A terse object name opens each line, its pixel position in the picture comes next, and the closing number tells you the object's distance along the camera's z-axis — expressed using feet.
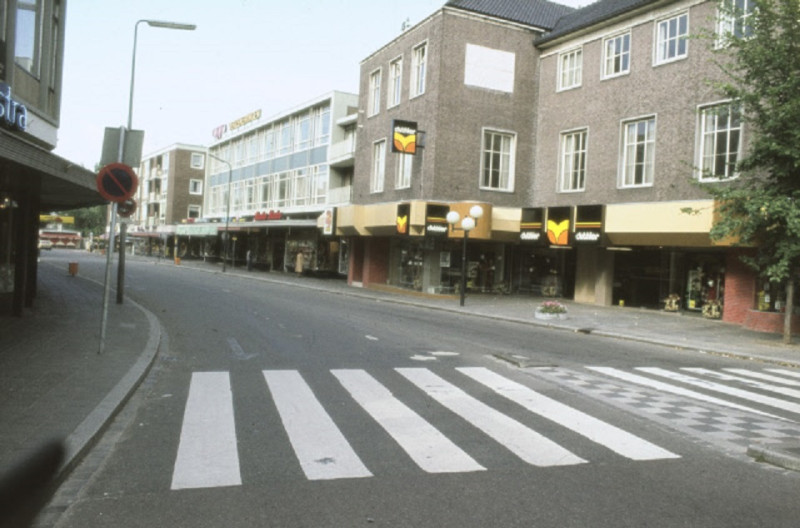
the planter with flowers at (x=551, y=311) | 61.93
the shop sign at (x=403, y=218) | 90.53
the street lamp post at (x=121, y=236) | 31.34
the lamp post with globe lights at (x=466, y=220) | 74.02
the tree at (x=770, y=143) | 46.98
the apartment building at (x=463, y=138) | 89.30
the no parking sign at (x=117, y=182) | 30.96
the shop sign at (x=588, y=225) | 76.33
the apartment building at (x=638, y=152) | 67.26
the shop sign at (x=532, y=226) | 86.94
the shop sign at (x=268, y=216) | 151.95
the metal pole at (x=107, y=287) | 30.42
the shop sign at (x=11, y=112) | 36.40
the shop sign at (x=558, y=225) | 81.66
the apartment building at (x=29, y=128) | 37.63
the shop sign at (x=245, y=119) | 178.14
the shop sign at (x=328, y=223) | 113.91
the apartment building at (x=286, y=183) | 135.44
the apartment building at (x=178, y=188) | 240.53
